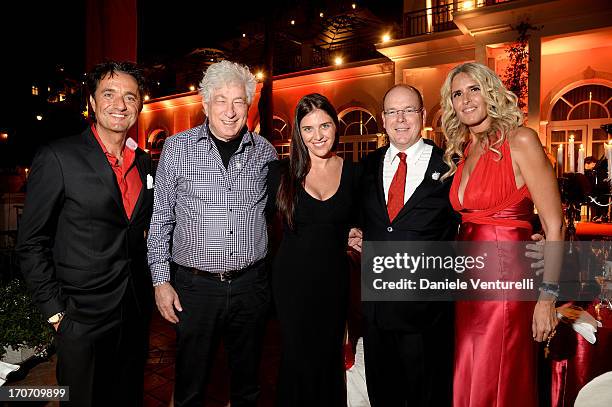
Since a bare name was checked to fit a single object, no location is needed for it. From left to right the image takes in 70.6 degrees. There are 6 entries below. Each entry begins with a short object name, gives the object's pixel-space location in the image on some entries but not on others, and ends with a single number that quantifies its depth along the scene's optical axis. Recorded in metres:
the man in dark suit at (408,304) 2.32
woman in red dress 2.12
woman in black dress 2.46
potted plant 2.73
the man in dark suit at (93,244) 2.04
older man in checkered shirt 2.43
